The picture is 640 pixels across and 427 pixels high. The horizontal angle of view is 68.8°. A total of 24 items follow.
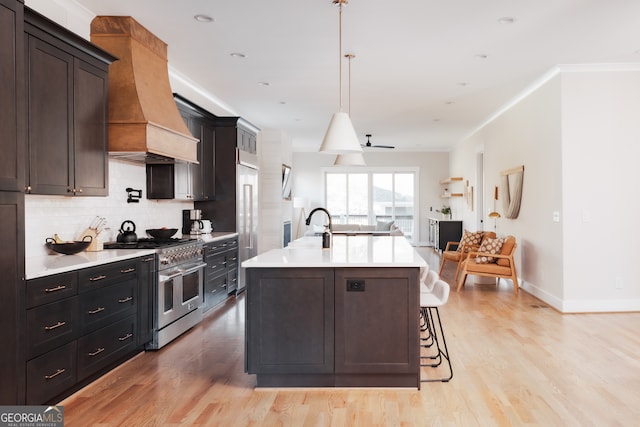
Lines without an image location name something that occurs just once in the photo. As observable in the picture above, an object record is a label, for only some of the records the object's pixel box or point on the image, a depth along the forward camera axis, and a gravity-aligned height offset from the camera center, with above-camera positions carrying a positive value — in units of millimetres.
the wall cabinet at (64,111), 2973 +695
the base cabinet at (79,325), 2693 -774
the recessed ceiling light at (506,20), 3923 +1612
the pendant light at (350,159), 5621 +618
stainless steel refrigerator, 6598 +37
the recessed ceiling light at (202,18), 3908 +1617
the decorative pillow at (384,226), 11992 -423
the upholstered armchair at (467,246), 7546 -594
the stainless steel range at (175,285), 4102 -735
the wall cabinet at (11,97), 2443 +604
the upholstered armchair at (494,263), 6418 -765
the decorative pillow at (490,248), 6738 -560
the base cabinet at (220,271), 5406 -769
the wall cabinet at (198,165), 5383 +592
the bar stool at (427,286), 3773 -644
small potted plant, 12672 -40
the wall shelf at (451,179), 11357 +765
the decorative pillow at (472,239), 7695 -484
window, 13570 +366
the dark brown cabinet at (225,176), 6473 +465
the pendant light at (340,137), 3551 +558
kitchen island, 3170 -758
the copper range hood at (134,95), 3912 +1008
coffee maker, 6082 -141
